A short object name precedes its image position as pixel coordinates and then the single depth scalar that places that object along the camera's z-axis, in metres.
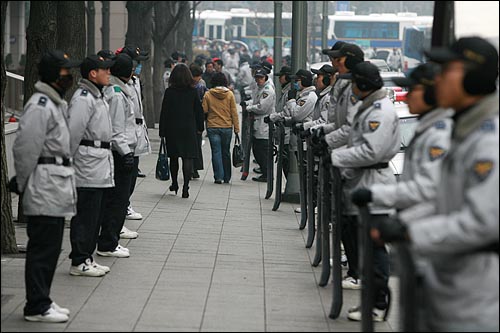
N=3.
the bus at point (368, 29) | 65.38
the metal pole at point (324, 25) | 41.30
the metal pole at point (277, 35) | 24.22
